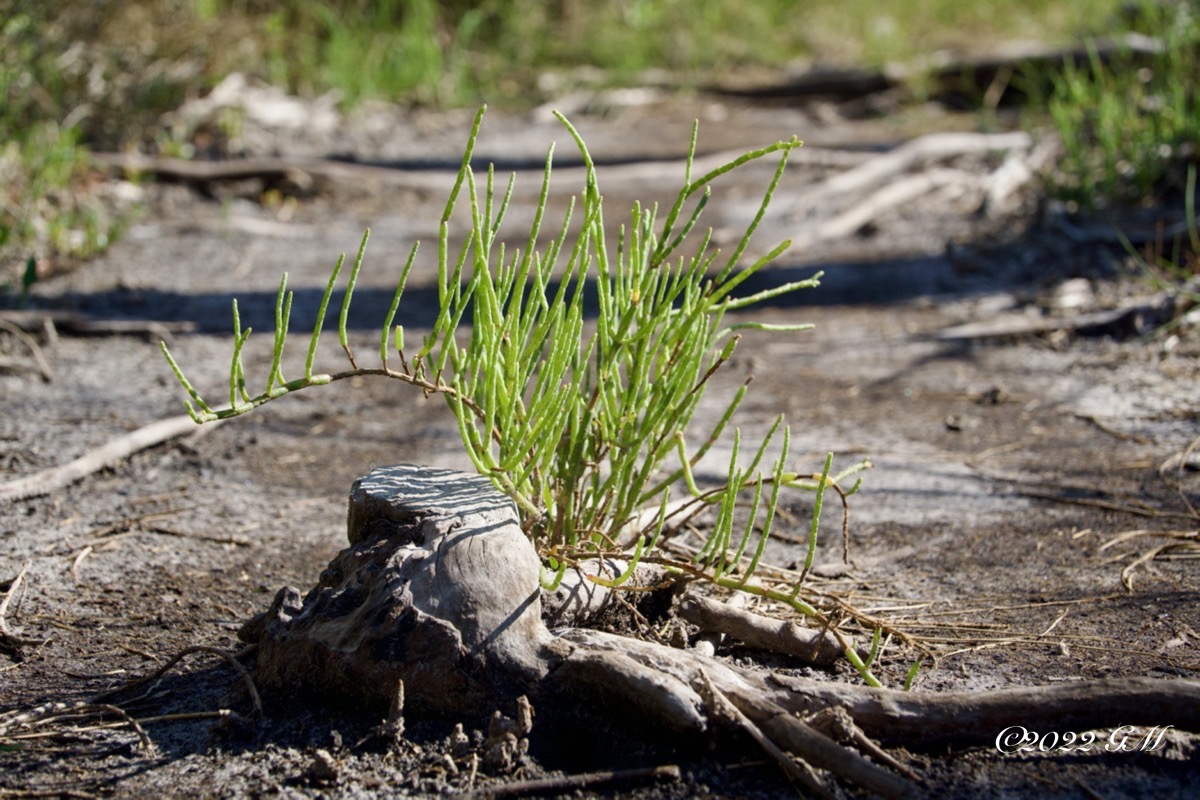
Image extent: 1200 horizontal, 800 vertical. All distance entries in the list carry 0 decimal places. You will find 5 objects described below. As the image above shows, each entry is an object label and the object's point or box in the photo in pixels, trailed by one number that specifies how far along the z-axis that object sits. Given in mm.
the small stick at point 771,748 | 3586
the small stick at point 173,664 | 4078
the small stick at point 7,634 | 4602
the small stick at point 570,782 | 3562
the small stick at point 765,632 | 4406
